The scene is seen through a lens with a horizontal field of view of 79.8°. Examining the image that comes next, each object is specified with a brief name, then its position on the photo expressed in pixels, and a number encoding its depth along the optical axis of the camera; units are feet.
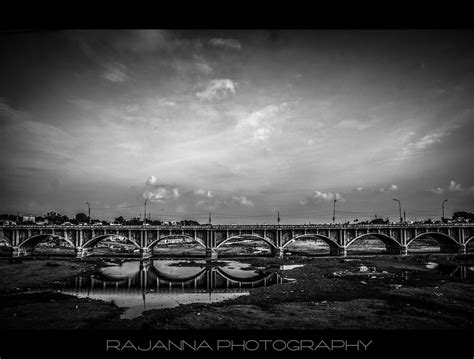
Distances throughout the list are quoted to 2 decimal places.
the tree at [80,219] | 458.21
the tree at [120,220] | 485.97
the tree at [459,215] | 445.78
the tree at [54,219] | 418.04
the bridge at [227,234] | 190.77
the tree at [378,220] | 440.04
